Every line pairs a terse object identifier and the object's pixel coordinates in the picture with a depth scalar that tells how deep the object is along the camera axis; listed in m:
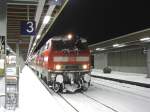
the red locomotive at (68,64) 16.47
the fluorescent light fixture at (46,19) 16.86
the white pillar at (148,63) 27.41
